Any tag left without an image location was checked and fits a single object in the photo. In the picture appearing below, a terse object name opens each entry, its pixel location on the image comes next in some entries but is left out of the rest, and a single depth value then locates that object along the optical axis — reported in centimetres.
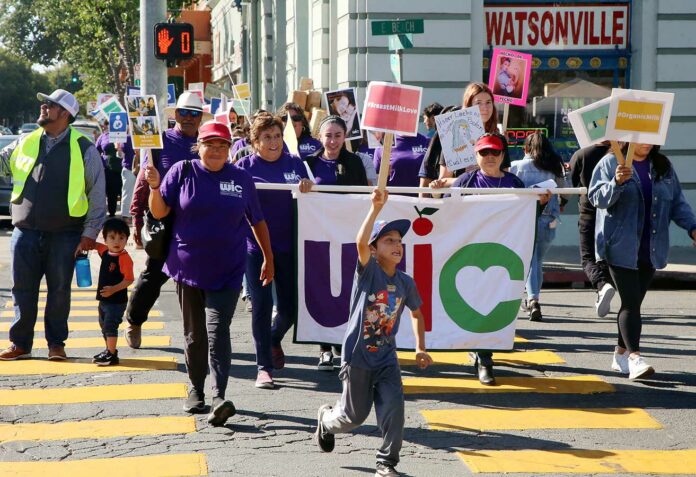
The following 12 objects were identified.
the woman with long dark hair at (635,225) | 874
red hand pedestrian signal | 1614
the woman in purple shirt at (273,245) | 863
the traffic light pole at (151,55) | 1645
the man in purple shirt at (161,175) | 962
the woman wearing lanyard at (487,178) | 879
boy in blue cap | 641
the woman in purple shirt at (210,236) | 747
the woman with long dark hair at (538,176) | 1177
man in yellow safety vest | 938
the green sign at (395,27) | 1452
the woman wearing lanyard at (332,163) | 924
